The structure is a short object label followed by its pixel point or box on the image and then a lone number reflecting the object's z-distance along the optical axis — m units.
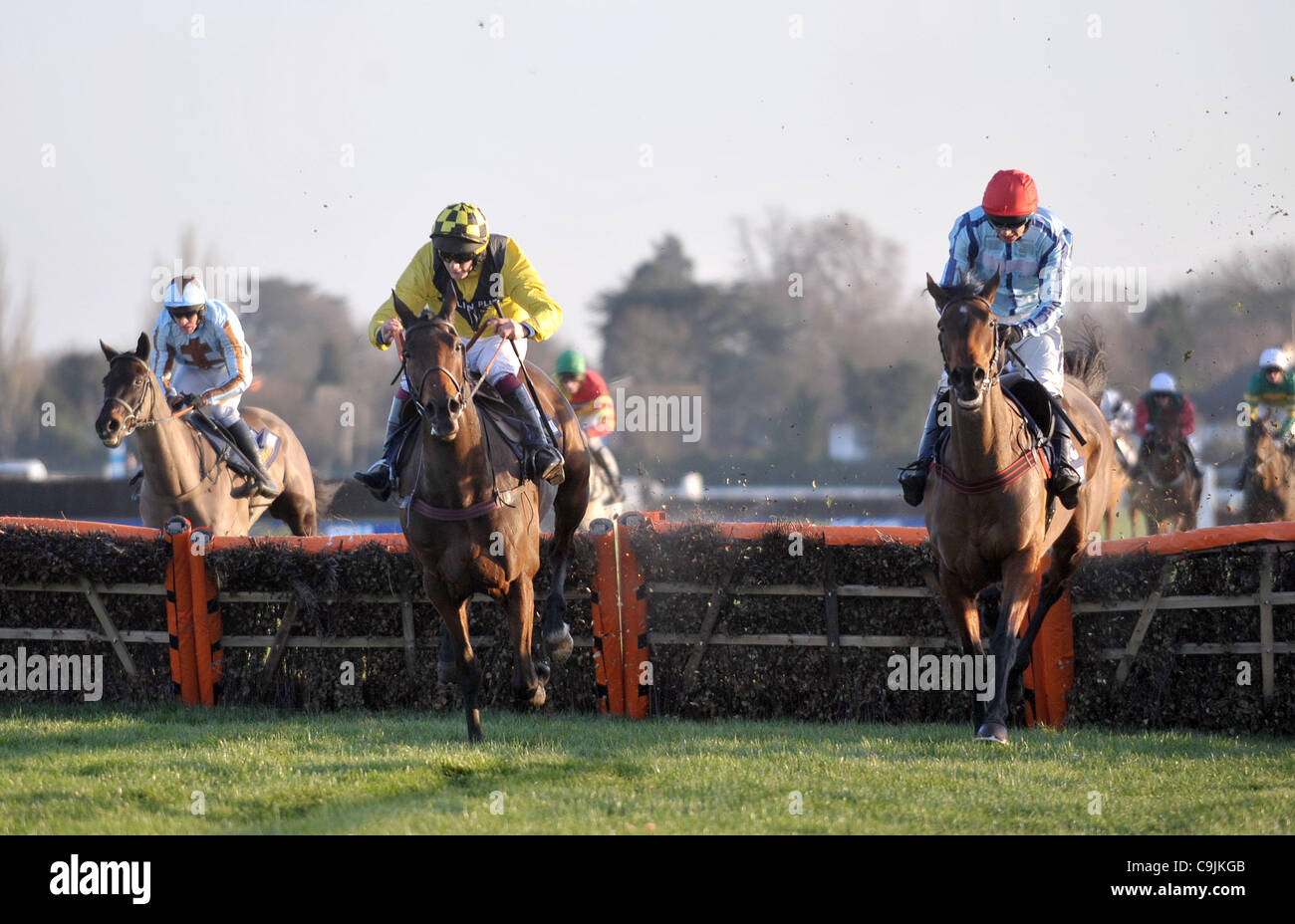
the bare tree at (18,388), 43.25
